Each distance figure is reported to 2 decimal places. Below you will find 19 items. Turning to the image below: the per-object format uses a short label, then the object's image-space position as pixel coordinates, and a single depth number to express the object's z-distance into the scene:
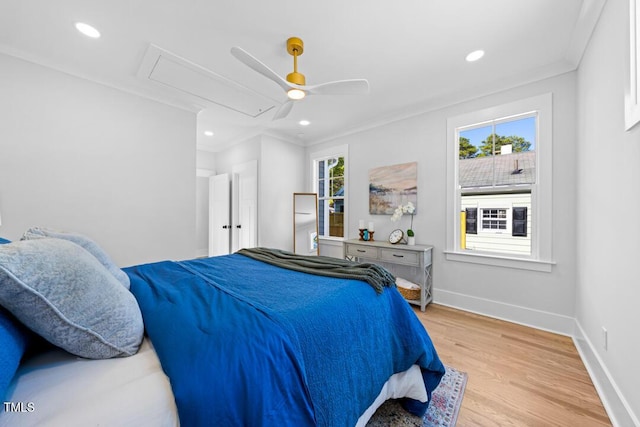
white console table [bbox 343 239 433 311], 3.03
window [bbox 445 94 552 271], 2.55
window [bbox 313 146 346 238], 4.42
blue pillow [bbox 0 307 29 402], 0.57
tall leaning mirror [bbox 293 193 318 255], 4.59
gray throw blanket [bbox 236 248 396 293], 1.52
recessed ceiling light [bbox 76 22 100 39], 1.95
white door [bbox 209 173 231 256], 4.89
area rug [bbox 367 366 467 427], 1.44
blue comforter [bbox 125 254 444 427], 0.74
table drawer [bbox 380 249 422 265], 3.06
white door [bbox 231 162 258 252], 4.34
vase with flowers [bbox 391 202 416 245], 3.30
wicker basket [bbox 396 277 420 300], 3.13
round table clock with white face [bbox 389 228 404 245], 3.42
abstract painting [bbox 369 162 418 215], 3.44
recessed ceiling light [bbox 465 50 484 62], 2.25
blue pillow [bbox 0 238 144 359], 0.67
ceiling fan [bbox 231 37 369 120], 1.96
